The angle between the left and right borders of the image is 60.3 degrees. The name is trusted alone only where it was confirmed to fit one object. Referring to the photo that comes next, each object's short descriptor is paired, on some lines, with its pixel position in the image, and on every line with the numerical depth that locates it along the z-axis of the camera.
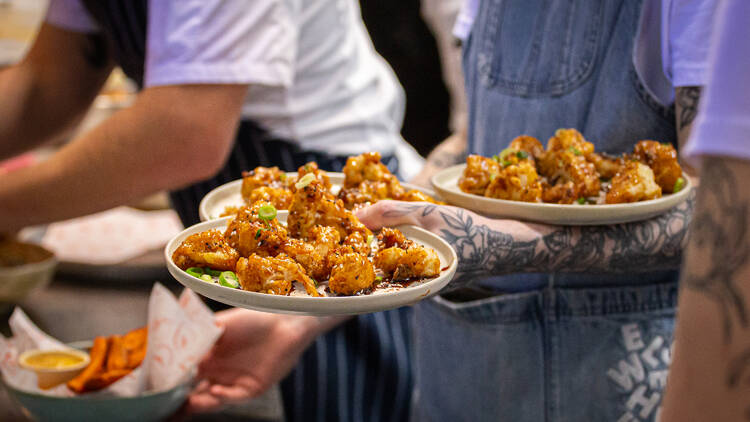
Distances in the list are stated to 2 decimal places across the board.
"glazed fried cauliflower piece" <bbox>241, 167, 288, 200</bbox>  1.21
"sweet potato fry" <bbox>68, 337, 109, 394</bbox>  1.33
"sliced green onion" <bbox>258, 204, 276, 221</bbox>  0.97
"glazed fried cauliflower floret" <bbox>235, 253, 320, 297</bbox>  0.85
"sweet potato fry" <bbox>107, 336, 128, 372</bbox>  1.37
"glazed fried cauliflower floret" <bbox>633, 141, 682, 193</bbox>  1.21
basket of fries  1.25
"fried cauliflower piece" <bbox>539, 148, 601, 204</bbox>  1.19
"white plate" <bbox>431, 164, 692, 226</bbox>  1.09
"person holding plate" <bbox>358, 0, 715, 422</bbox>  1.19
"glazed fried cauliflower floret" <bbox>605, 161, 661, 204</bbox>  1.15
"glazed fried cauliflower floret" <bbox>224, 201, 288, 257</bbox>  0.95
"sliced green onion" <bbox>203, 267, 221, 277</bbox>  0.92
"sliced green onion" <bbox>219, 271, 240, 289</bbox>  0.89
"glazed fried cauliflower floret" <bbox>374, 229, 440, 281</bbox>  0.91
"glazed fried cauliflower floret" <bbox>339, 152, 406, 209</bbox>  1.19
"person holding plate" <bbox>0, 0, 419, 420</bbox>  1.58
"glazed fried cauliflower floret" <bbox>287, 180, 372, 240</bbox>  1.04
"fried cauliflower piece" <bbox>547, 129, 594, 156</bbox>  1.28
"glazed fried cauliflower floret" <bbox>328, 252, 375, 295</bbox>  0.86
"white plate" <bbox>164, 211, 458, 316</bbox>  0.80
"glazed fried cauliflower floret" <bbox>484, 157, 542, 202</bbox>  1.17
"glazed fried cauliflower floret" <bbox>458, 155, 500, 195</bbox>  1.22
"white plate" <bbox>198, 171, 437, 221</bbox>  1.17
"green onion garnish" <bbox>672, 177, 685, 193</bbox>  1.25
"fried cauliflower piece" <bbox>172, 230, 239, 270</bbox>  0.92
